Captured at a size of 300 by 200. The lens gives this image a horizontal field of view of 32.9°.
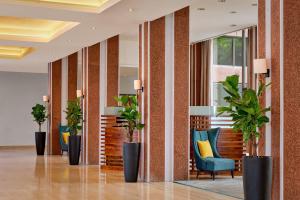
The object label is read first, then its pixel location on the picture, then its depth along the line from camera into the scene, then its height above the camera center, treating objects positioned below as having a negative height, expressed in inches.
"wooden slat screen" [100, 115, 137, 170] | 464.1 -24.9
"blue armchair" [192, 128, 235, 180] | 396.2 -35.4
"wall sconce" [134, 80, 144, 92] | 404.5 +23.6
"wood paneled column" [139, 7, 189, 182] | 393.7 +12.1
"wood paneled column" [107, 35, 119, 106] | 522.3 +52.0
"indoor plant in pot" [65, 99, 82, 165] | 523.2 -16.0
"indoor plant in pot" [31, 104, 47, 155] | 674.8 -17.9
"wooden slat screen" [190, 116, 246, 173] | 432.1 -22.7
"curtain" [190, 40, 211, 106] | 608.7 +49.7
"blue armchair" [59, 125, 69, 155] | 638.5 -32.2
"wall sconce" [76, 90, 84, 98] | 552.4 +22.6
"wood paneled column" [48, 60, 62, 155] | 673.6 +14.9
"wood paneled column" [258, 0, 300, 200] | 246.5 +8.4
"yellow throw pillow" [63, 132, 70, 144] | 629.2 -27.1
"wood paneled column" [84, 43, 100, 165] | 537.0 +10.2
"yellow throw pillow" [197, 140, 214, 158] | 408.8 -27.1
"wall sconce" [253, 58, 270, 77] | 262.4 +24.6
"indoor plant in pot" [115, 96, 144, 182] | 390.6 -26.4
